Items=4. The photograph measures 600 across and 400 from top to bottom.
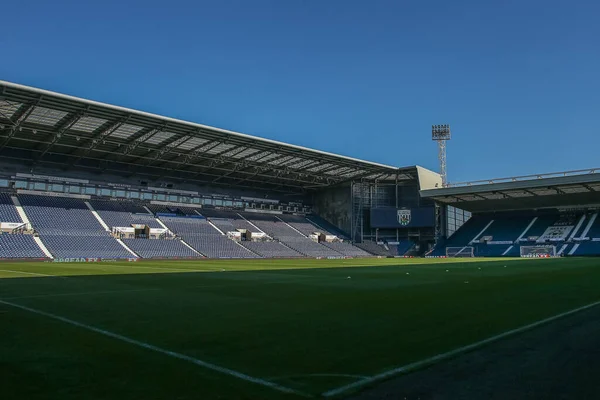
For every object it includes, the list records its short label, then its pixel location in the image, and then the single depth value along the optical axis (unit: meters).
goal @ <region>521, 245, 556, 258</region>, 62.09
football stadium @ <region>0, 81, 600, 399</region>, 5.30
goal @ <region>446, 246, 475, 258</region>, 66.75
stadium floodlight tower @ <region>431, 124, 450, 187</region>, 76.69
